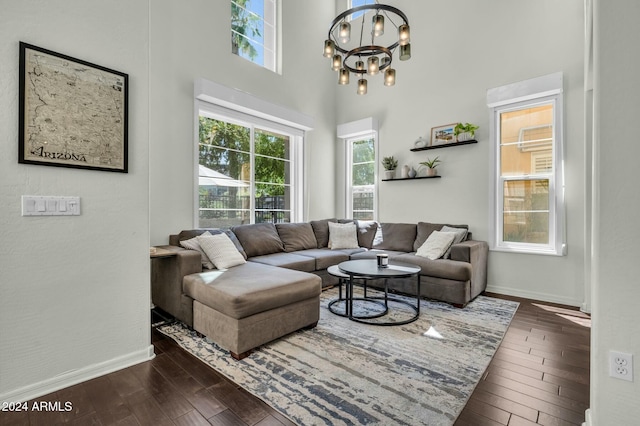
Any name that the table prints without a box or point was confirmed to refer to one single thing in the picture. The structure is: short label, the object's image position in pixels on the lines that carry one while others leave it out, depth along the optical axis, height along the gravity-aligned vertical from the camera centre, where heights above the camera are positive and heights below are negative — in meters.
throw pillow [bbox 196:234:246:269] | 3.16 -0.42
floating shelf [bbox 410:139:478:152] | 4.17 +0.94
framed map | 1.80 +0.62
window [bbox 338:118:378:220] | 5.32 +0.79
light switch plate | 1.81 +0.03
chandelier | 2.64 +1.48
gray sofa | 2.32 -0.62
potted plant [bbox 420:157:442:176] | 4.53 +0.67
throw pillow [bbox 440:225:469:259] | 3.80 -0.29
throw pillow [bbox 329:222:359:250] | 4.77 -0.39
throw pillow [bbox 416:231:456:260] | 3.79 -0.42
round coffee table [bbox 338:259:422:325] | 2.86 -0.58
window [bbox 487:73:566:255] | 3.67 +0.57
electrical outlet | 1.31 -0.66
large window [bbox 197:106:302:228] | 4.08 +0.60
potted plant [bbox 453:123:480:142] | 4.16 +1.09
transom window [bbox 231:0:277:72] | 4.45 +2.72
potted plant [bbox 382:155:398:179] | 4.96 +0.72
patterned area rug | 1.70 -1.08
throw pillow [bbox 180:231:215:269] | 3.18 -0.39
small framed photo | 4.42 +1.11
